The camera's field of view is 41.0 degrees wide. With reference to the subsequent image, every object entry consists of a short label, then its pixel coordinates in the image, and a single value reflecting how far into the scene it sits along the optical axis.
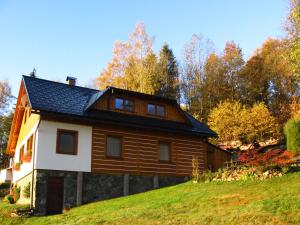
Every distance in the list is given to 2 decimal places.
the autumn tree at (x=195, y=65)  52.25
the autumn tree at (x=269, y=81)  48.53
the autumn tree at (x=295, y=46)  23.06
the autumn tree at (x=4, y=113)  52.69
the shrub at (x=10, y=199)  25.43
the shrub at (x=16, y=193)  25.38
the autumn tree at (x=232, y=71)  51.25
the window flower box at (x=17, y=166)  26.28
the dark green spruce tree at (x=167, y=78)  52.72
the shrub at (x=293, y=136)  24.88
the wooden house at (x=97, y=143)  21.72
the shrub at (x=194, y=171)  21.93
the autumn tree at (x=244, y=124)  40.34
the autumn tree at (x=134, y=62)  48.28
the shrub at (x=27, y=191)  22.17
